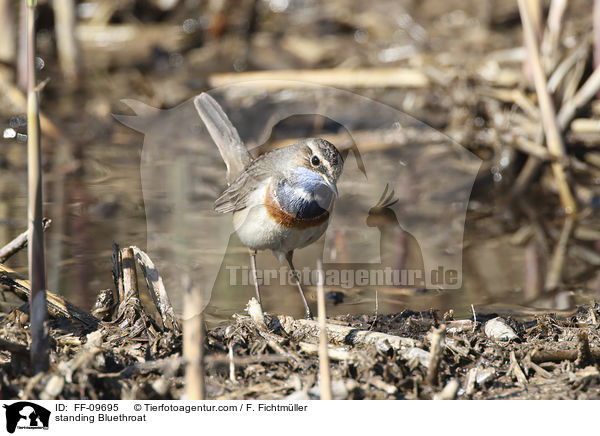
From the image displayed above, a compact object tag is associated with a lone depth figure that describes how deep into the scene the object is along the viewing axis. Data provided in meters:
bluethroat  8.62
